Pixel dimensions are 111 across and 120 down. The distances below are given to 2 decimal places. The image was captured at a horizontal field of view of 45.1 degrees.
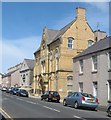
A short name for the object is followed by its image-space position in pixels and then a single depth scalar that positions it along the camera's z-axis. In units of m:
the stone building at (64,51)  23.28
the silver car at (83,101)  10.98
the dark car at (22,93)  23.62
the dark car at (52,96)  16.70
